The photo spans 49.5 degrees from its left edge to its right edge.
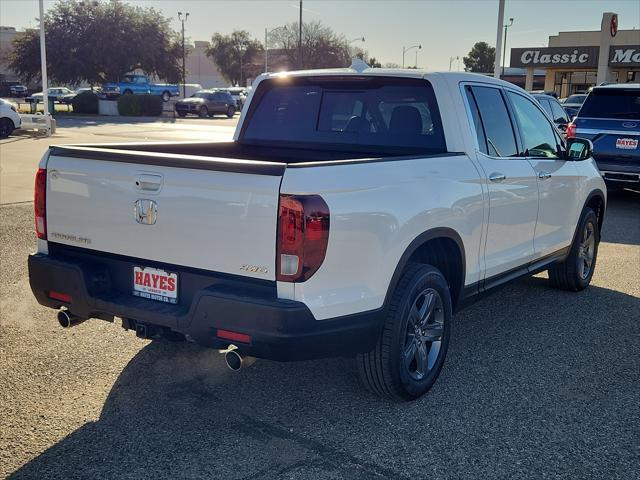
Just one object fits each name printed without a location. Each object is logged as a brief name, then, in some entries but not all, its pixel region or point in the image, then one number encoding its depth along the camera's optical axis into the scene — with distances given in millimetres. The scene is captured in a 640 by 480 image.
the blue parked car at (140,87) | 52594
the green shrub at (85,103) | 41688
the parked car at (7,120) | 22734
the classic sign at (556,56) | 50344
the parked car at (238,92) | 55750
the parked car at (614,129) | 11570
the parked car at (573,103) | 23828
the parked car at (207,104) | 42844
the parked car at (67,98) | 50488
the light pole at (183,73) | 60791
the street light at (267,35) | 79188
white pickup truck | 3281
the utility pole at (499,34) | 20781
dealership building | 45875
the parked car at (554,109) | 14781
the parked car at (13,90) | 69688
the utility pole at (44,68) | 24203
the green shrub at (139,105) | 41031
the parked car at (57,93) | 54781
